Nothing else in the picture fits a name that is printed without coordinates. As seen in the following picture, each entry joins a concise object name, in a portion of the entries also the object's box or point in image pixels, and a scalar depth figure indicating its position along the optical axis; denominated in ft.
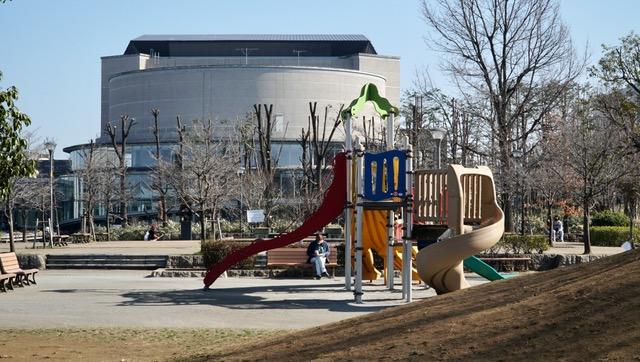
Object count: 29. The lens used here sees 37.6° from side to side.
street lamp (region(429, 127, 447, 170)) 90.79
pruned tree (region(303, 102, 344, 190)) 177.97
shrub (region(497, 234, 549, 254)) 103.65
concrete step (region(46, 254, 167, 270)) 111.34
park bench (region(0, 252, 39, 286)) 81.81
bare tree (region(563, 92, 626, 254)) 122.11
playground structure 62.80
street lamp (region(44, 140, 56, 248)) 158.40
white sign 149.38
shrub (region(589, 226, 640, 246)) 143.91
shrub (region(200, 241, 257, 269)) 97.40
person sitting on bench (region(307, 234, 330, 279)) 92.32
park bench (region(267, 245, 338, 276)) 97.50
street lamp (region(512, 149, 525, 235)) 139.40
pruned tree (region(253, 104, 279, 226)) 172.96
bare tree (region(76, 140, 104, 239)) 196.44
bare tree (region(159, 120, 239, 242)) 157.17
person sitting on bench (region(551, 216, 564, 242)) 159.12
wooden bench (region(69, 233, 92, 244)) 168.35
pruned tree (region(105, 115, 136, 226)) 209.79
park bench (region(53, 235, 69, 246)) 156.56
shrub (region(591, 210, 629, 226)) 159.33
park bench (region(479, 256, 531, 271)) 97.71
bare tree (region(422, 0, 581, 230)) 144.87
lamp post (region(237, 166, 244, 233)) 171.81
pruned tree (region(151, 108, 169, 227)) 197.88
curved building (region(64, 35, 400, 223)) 280.31
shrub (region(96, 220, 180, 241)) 177.58
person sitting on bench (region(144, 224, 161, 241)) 168.73
